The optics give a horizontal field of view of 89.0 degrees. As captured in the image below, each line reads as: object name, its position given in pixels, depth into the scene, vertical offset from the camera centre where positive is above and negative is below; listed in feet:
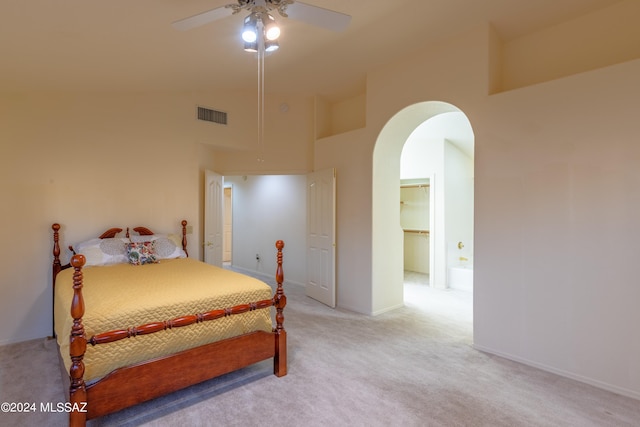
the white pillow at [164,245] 13.29 -1.52
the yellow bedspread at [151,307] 6.65 -2.28
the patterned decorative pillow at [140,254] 12.26 -1.72
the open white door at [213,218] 15.92 -0.48
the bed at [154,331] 6.37 -2.77
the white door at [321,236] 15.46 -1.41
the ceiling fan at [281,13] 6.99 +4.29
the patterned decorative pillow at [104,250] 11.88 -1.54
